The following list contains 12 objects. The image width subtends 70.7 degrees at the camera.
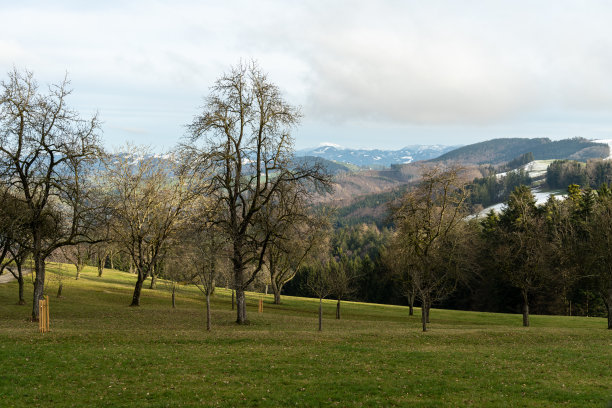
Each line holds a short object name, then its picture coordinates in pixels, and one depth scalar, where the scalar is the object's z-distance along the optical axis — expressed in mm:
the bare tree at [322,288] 31859
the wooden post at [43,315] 25094
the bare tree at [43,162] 29078
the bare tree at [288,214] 32406
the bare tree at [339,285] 46719
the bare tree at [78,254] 57181
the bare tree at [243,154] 32062
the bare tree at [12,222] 28266
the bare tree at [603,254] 36625
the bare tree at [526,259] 41344
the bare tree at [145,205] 42219
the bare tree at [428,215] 39906
